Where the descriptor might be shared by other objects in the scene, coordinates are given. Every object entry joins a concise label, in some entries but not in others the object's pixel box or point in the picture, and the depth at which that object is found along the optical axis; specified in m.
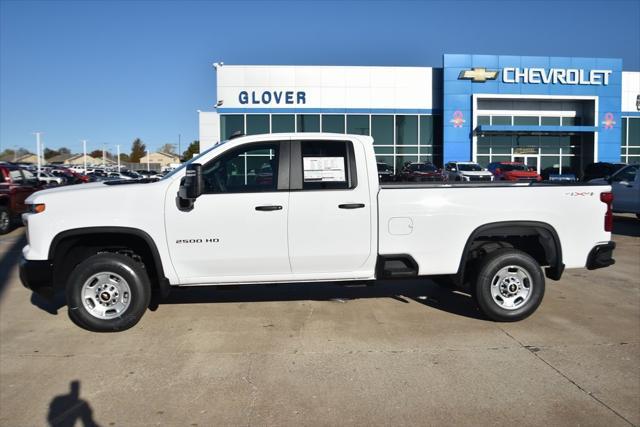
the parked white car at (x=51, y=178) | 26.39
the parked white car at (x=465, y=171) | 27.69
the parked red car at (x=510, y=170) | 27.05
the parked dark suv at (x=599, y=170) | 21.61
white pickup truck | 5.18
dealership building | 33.66
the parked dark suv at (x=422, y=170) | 26.98
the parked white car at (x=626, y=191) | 14.05
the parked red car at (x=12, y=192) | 13.20
